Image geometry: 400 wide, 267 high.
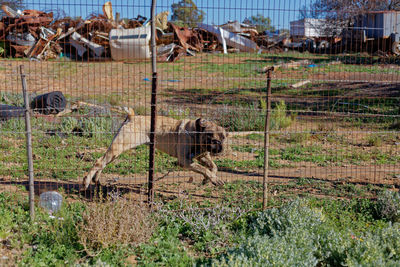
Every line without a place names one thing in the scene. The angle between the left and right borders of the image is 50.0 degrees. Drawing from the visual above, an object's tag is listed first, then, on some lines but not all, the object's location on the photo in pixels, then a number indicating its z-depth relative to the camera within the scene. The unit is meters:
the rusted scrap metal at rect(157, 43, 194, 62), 19.15
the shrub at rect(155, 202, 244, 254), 5.67
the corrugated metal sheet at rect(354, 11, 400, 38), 17.93
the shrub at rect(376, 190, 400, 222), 6.44
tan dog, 7.45
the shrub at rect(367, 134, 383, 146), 11.00
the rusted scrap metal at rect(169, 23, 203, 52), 18.76
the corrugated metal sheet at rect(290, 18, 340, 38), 14.03
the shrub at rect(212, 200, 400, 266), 4.53
